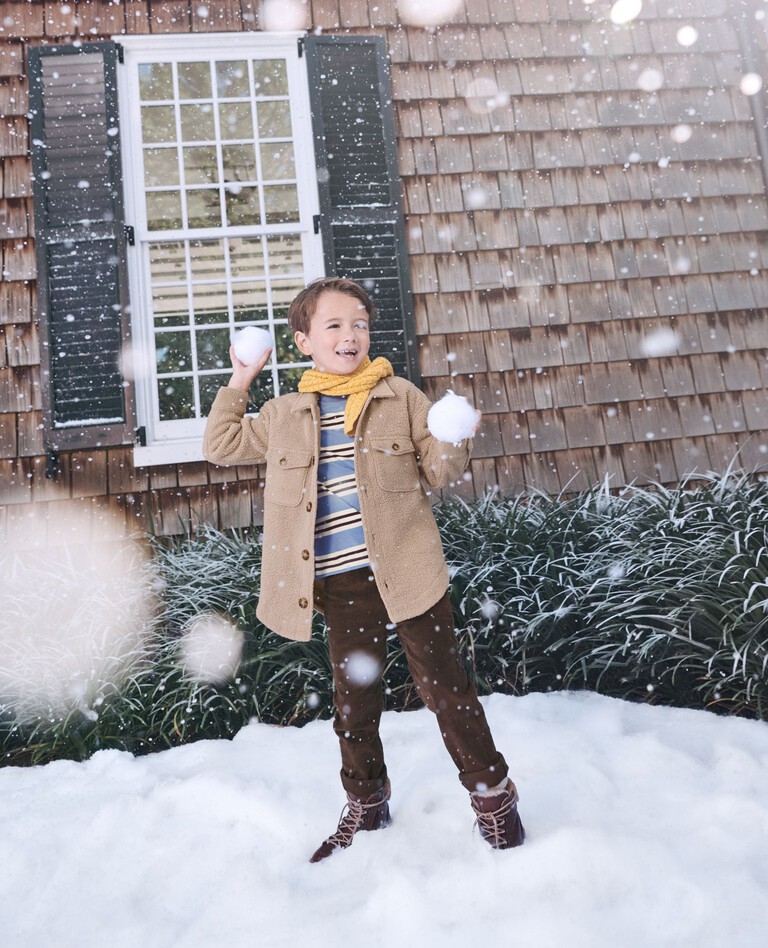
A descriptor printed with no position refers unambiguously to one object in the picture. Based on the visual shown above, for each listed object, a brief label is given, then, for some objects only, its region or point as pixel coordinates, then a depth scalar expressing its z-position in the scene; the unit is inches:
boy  61.9
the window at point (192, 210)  145.5
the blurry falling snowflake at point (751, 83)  164.4
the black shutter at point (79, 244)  143.0
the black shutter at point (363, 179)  152.0
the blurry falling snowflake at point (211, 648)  100.5
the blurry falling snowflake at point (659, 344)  160.1
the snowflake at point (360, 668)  63.8
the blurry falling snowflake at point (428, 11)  159.6
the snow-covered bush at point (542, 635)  94.6
